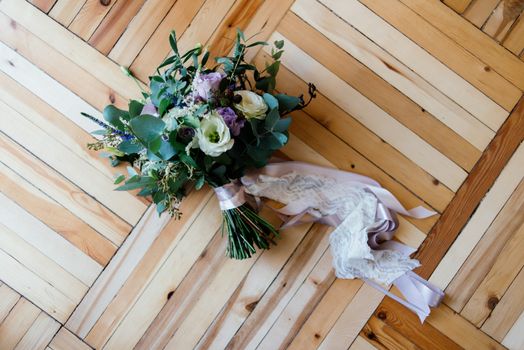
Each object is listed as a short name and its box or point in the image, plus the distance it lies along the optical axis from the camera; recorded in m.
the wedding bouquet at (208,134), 0.85
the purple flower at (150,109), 0.97
